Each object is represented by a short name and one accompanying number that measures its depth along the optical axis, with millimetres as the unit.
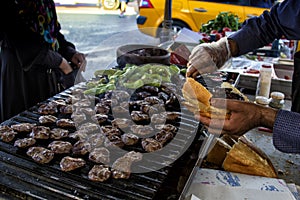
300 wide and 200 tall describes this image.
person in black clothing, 2986
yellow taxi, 7540
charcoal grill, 1461
